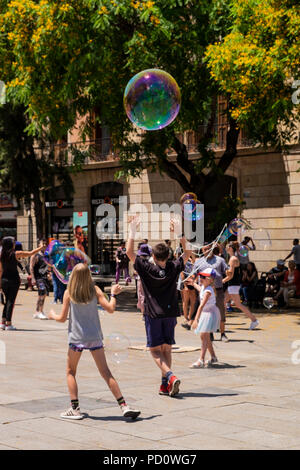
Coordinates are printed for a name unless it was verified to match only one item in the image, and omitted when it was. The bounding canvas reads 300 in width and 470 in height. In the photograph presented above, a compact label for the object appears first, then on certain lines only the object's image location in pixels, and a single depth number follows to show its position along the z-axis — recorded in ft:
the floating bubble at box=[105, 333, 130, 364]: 27.25
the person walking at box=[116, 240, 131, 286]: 97.68
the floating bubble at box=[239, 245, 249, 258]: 58.70
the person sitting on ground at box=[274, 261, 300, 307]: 67.77
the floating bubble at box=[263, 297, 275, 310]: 52.54
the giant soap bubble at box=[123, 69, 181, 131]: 41.27
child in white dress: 34.99
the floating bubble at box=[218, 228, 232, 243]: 59.66
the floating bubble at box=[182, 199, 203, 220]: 56.46
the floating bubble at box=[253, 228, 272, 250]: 88.89
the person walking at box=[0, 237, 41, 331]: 48.91
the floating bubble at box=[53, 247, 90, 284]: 30.70
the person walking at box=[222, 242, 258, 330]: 47.88
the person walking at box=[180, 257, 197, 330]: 51.65
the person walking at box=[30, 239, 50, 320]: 54.73
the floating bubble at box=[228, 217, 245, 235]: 59.62
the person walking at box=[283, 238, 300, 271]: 76.79
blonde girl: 24.25
